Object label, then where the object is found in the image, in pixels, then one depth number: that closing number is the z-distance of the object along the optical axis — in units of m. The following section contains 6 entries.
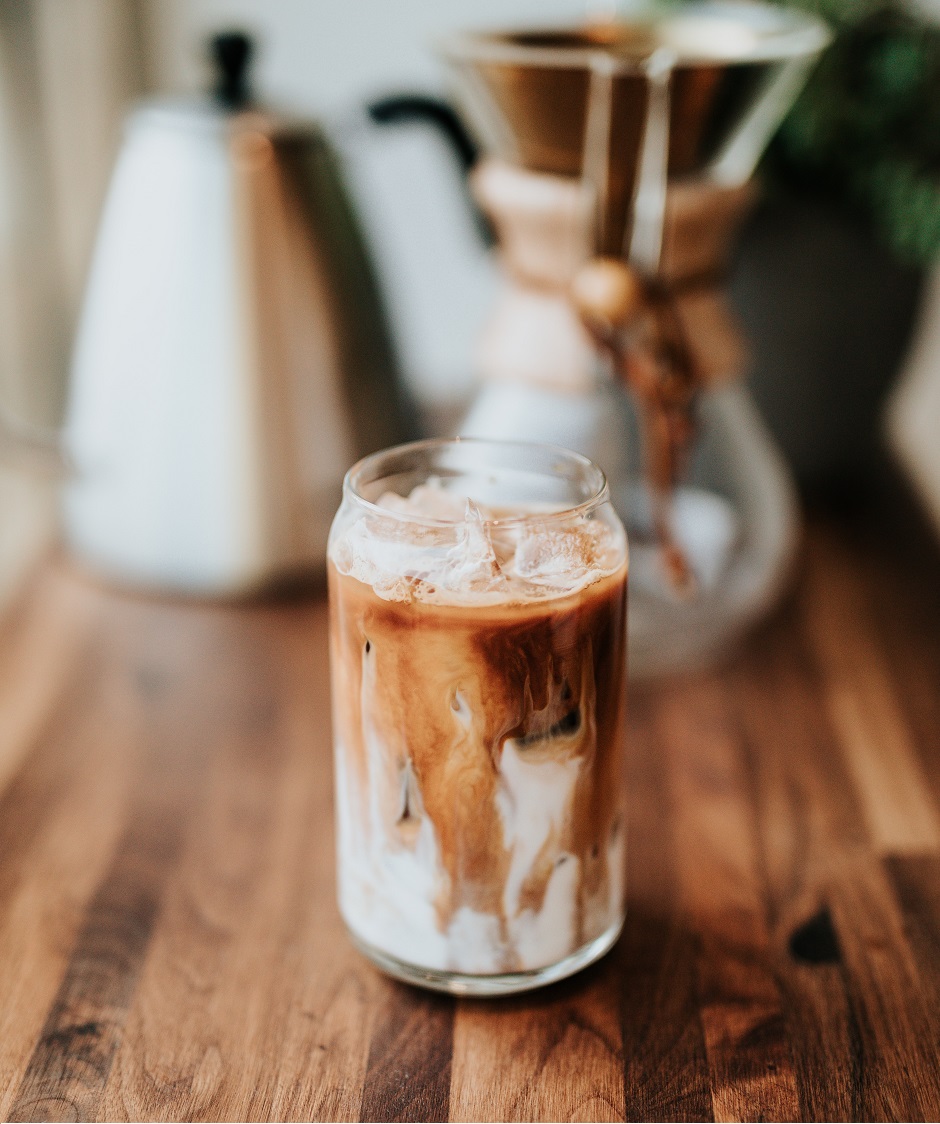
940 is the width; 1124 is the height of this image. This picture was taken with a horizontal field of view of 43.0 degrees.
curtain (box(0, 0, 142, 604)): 0.85
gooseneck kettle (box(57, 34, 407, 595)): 0.72
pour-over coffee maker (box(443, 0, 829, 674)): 0.58
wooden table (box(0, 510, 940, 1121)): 0.41
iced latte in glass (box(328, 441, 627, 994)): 0.40
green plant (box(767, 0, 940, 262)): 0.71
